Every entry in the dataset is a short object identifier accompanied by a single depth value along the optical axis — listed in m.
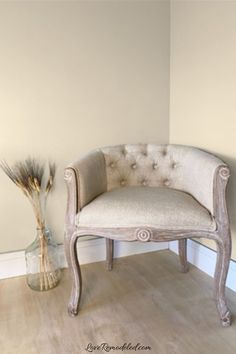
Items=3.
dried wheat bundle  2.00
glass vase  2.02
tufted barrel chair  1.57
